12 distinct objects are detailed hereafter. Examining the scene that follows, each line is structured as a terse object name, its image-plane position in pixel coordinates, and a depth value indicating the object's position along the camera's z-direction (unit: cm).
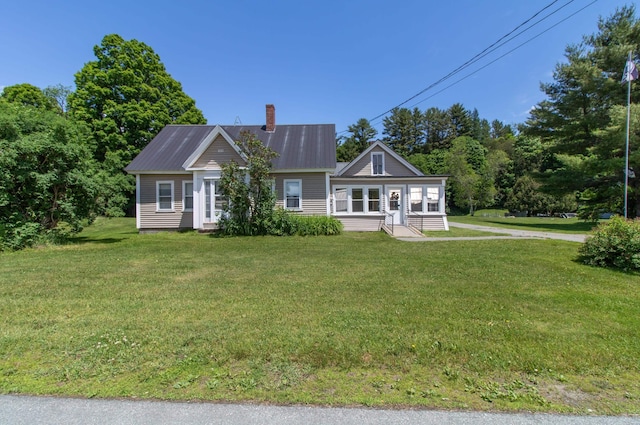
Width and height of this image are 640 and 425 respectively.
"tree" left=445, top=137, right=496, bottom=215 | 4669
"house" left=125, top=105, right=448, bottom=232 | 1619
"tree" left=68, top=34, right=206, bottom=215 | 2747
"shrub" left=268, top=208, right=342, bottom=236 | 1472
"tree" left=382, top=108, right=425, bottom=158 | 7162
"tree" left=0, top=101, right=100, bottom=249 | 1034
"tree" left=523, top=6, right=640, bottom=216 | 2236
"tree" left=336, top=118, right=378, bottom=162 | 6260
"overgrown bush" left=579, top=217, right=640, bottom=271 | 773
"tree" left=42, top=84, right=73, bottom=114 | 3744
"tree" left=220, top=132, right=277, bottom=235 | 1456
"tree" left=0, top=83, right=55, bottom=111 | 2938
